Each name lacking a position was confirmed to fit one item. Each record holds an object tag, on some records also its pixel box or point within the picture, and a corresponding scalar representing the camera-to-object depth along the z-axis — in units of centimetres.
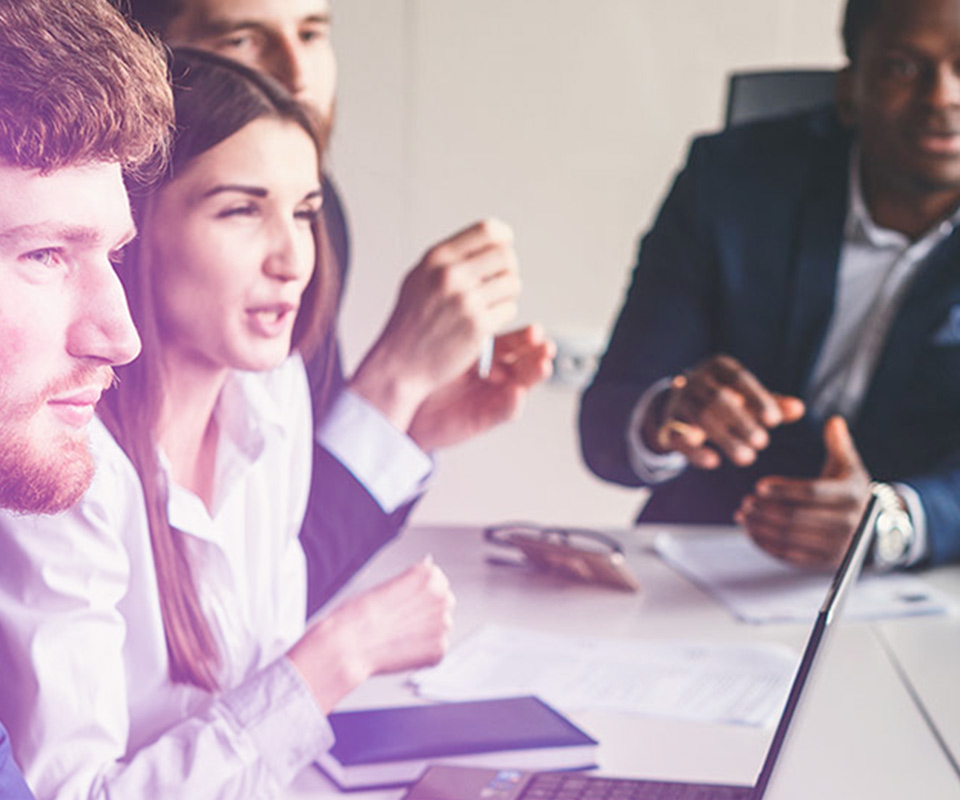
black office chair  254
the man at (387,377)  176
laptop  176
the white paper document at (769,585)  226
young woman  155
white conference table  189
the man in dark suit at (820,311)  246
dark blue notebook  181
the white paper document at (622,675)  197
